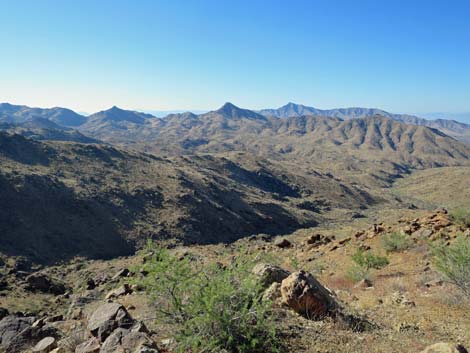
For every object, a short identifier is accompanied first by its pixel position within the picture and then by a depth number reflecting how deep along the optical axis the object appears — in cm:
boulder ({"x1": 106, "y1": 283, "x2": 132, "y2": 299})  1459
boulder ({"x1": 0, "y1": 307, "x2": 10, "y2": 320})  1375
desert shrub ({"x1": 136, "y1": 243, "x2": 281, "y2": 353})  537
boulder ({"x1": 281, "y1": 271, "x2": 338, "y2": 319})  732
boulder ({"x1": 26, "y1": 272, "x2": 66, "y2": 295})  2161
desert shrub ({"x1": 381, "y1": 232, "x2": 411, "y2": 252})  1748
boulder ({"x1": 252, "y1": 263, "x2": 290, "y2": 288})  870
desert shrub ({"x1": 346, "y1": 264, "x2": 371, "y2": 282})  1327
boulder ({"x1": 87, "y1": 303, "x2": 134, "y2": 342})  664
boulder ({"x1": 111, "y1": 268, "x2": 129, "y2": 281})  2067
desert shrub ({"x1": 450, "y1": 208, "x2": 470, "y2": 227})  1814
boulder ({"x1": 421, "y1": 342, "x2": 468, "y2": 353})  487
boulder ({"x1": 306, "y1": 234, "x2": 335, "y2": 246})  2348
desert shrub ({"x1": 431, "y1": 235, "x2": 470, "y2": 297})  896
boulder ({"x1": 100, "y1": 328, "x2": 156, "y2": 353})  537
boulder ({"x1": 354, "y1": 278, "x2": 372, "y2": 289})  1220
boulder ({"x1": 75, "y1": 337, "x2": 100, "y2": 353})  609
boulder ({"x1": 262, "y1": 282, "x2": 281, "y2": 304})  777
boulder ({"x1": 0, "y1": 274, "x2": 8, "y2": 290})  2168
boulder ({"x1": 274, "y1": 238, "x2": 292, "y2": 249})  2442
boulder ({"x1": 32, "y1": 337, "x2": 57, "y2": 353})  705
